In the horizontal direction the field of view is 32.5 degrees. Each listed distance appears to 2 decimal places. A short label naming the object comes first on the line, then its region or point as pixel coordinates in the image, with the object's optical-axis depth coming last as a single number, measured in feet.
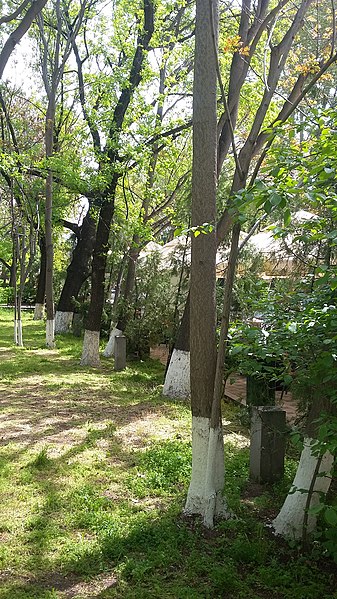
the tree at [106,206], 38.63
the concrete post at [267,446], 17.79
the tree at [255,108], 12.84
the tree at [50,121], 43.68
